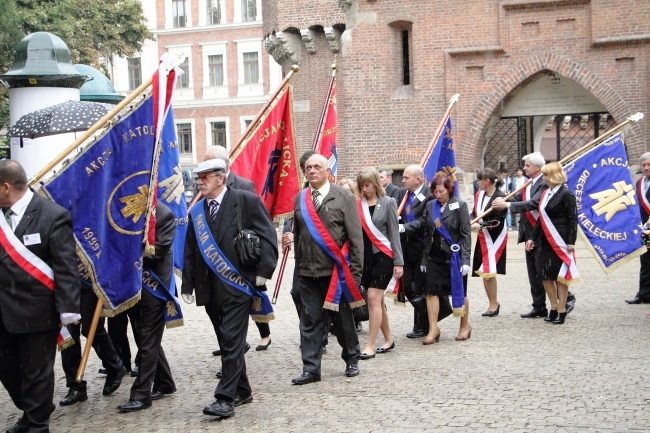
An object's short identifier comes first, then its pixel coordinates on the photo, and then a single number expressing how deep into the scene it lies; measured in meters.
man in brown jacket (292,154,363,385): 8.91
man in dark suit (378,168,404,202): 12.38
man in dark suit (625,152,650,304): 13.62
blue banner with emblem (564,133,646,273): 13.02
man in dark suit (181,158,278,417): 7.79
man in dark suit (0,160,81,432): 6.82
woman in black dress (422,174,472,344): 10.75
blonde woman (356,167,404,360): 9.98
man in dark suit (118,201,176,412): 7.90
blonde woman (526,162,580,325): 11.87
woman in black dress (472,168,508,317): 12.73
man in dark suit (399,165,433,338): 11.08
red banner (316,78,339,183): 12.53
